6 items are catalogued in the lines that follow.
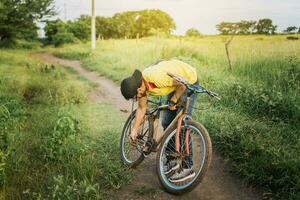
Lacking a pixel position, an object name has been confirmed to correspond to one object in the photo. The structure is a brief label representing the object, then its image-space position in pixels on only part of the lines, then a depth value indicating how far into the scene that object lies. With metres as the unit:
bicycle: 4.32
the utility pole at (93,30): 28.34
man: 4.58
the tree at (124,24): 62.62
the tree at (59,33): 39.22
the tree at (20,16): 31.90
